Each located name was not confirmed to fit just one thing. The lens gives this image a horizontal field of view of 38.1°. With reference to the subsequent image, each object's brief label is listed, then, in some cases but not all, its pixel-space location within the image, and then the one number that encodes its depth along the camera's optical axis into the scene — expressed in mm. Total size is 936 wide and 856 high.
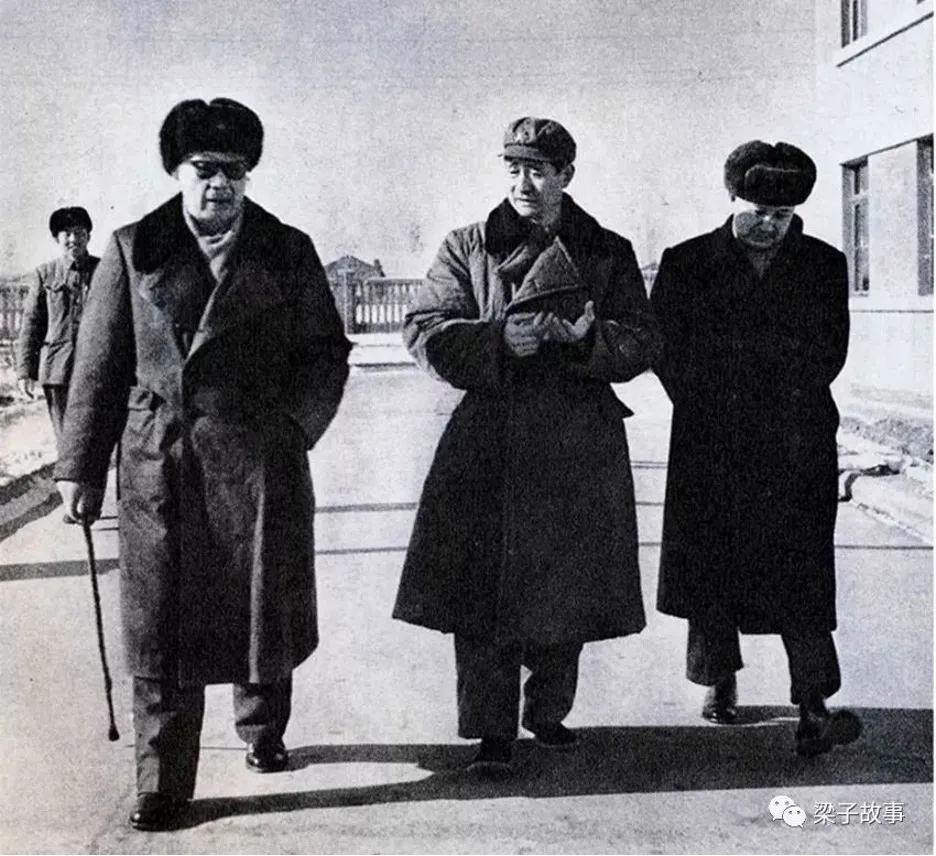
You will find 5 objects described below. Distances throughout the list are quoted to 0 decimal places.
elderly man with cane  3605
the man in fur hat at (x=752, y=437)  4180
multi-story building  6035
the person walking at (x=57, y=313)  4871
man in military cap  3898
